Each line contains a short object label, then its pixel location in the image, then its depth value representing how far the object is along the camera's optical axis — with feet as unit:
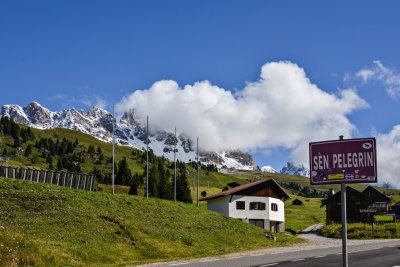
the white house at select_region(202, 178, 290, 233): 223.51
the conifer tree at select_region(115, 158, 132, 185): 431.84
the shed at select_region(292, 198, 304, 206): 497.62
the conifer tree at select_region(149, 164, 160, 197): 377.91
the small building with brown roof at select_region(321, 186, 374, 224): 264.93
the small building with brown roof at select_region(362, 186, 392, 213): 337.64
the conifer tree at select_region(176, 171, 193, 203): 401.90
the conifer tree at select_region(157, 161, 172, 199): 395.34
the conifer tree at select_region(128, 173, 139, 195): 358.02
